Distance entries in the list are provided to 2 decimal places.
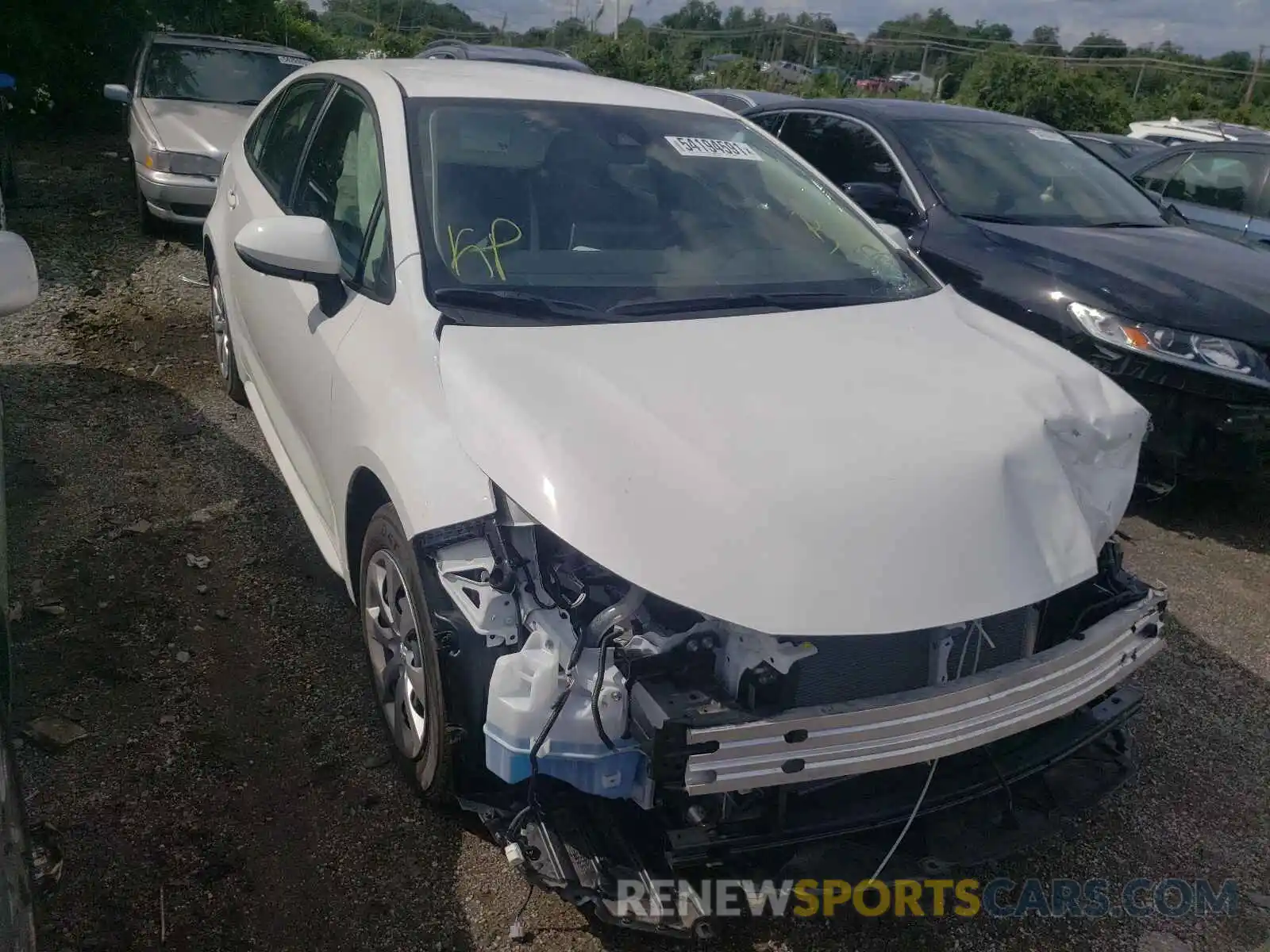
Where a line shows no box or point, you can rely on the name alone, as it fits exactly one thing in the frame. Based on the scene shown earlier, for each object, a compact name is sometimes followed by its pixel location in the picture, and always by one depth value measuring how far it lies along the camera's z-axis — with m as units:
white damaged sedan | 2.02
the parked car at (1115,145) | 11.56
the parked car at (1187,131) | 13.34
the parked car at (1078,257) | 4.35
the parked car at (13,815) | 1.62
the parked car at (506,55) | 12.12
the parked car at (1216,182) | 7.63
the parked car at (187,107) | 7.44
